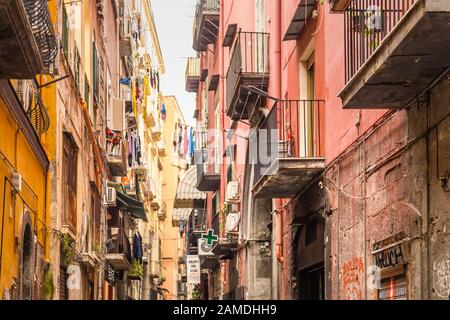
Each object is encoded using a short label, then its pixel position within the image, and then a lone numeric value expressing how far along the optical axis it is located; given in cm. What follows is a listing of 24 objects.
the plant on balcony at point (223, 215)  2964
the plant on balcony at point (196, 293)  4420
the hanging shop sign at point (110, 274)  2936
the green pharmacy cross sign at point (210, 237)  3016
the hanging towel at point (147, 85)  4818
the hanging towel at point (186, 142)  3850
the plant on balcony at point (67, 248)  1811
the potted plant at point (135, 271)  3686
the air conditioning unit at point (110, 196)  2797
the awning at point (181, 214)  5212
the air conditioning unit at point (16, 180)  1287
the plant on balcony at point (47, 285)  1609
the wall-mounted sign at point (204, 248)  3194
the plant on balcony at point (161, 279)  6354
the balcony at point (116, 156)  2956
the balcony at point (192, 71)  4303
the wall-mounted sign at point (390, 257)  1093
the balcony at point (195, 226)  4094
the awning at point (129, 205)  3072
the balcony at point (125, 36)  3506
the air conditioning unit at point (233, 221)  2622
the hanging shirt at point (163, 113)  5907
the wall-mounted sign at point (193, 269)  3778
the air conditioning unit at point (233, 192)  2633
